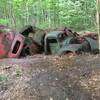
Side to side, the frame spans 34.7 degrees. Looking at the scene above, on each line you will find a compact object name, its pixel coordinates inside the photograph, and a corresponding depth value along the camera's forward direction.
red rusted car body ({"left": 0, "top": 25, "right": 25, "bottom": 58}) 5.50
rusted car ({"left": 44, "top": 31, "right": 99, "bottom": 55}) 5.18
